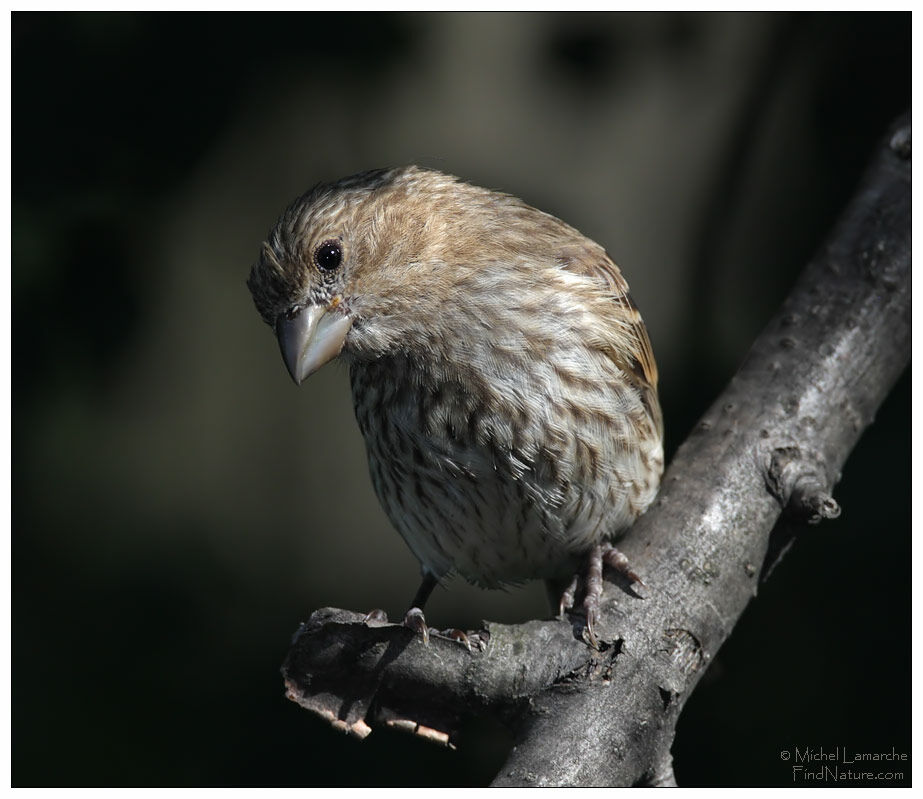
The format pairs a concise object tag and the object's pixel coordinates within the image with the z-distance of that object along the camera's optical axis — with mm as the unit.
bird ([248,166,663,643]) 4613
